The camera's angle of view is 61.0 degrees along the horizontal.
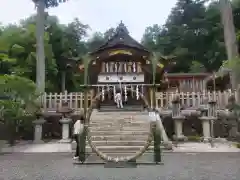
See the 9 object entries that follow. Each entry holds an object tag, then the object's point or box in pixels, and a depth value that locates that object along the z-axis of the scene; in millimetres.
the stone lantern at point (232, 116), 11238
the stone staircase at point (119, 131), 9062
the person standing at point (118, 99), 13927
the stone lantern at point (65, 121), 11749
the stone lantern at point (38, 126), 11951
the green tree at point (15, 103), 9382
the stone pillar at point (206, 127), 11573
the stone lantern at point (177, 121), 11963
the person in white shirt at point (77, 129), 7702
